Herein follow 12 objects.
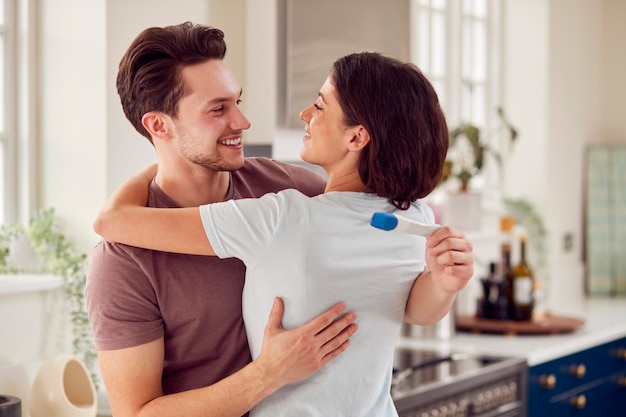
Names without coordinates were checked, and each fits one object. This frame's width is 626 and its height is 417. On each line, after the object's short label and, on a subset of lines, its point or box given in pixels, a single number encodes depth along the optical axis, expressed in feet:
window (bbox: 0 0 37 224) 9.39
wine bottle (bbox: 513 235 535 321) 13.64
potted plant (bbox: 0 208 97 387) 8.98
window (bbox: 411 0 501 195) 15.47
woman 5.17
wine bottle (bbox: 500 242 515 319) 13.53
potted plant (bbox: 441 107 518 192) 14.26
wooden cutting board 13.08
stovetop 9.65
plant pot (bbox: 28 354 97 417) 7.62
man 5.41
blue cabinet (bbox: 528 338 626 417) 11.85
